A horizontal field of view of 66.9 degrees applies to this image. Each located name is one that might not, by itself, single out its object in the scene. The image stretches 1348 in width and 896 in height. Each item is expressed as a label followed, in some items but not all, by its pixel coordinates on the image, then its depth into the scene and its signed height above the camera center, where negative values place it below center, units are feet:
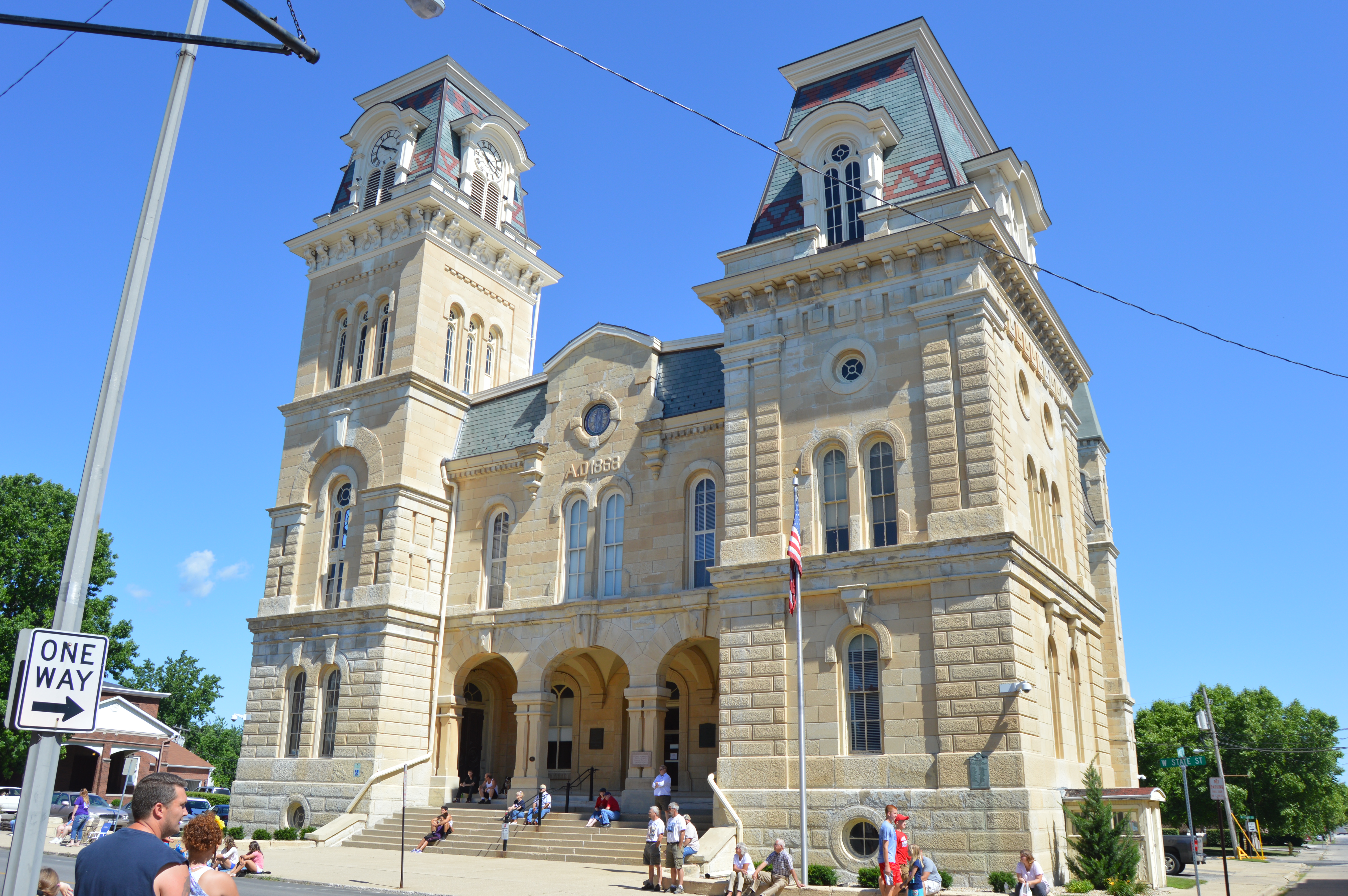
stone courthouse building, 73.51 +23.23
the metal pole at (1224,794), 68.54 -1.01
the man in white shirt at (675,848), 67.67 -5.02
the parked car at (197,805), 138.82 -5.70
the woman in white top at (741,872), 63.46 -6.05
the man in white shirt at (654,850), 67.31 -5.11
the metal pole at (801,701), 66.03 +4.64
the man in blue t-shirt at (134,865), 16.74 -1.64
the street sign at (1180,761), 65.00 +0.95
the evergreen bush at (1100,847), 66.64 -4.56
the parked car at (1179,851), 108.47 -7.64
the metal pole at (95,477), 22.00 +6.85
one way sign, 22.09 +1.68
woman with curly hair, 17.83 -1.44
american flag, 69.72 +13.39
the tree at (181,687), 272.51 +19.48
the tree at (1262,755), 191.42 +4.10
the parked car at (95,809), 110.01 -5.41
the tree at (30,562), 138.51 +26.77
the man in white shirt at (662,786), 83.25 -1.35
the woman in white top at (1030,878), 60.49 -5.88
